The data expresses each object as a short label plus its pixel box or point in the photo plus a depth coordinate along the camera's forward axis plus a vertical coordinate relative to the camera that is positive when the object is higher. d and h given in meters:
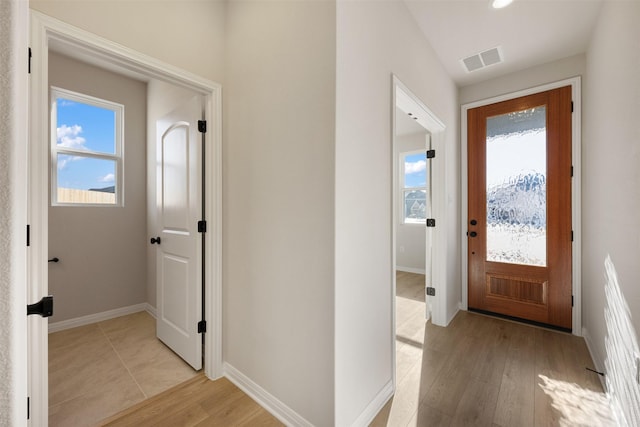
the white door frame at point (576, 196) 2.59 +0.17
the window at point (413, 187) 5.34 +0.55
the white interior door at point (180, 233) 2.03 -0.16
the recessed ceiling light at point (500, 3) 1.97 +1.57
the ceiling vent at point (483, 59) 2.61 +1.58
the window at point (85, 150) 2.85 +0.72
